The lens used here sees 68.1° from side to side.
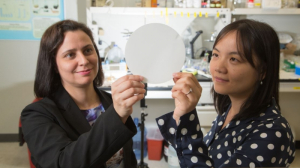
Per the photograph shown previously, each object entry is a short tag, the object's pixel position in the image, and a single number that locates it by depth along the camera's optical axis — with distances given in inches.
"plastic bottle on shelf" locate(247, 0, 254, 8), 100.7
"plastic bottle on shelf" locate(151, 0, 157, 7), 104.0
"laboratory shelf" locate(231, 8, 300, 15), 98.7
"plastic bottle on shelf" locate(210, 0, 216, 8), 103.9
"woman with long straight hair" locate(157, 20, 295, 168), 26.8
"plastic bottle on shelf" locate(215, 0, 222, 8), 103.7
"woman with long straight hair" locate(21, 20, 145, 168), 25.9
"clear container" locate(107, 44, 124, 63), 110.4
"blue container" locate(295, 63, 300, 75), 94.0
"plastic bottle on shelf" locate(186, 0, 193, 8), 102.8
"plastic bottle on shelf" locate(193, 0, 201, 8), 102.2
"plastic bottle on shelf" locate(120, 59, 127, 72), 97.0
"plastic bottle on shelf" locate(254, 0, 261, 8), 100.6
